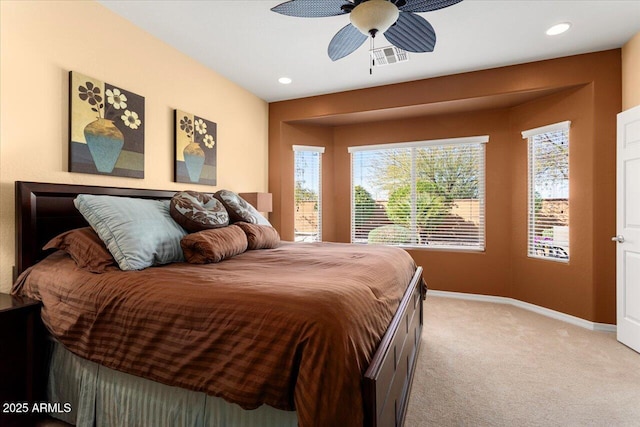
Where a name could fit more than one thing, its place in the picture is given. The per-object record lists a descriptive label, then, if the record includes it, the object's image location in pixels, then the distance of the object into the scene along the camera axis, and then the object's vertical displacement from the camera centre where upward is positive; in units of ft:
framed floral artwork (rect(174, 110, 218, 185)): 10.42 +2.19
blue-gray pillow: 5.86 -0.39
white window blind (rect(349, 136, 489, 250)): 14.02 +0.81
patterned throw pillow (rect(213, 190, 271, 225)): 9.18 +0.09
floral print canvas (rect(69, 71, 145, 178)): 7.45 +2.13
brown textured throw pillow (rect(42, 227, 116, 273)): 5.76 -0.72
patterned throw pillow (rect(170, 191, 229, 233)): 7.27 -0.03
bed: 3.37 -1.87
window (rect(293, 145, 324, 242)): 15.85 +0.90
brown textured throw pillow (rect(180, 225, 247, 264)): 6.61 -0.76
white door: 8.84 -0.54
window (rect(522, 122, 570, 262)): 11.62 +0.74
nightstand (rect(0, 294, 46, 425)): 5.15 -2.46
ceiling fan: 6.21 +4.24
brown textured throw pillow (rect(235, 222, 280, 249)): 8.54 -0.71
